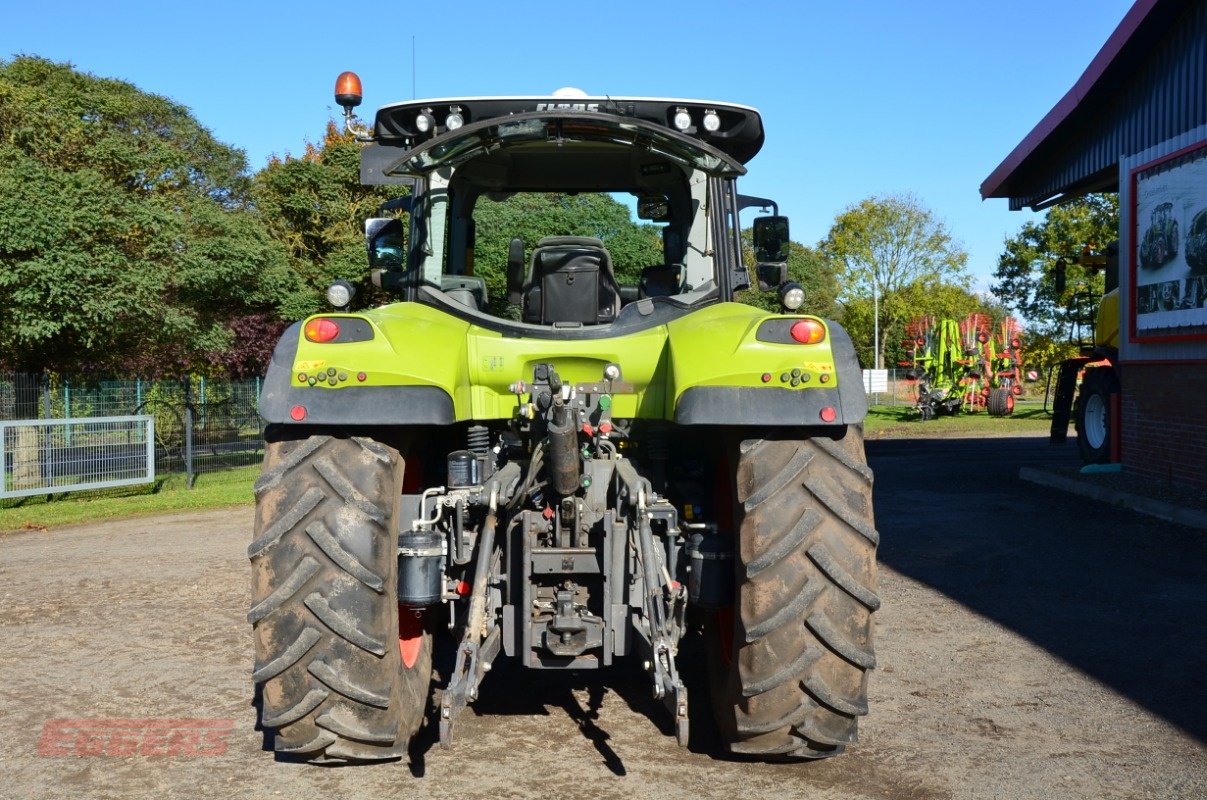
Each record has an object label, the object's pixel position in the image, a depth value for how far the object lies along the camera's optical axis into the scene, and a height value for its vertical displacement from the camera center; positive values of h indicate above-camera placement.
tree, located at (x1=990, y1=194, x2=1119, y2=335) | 30.33 +3.94
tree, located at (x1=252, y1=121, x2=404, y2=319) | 26.53 +4.34
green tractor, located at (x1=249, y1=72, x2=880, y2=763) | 4.11 -0.45
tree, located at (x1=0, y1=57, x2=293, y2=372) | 14.52 +1.99
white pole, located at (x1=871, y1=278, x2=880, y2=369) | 47.10 +2.91
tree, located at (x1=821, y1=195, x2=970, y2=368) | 47.62 +5.86
